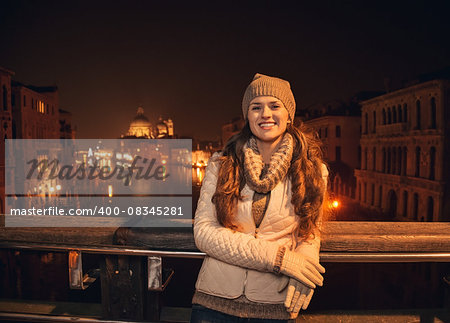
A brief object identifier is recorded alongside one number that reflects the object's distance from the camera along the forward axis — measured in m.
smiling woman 2.01
